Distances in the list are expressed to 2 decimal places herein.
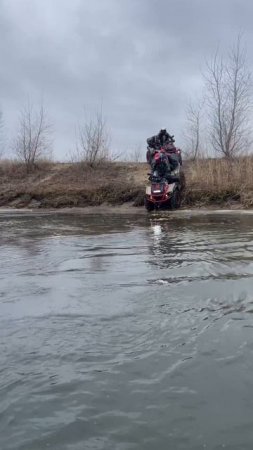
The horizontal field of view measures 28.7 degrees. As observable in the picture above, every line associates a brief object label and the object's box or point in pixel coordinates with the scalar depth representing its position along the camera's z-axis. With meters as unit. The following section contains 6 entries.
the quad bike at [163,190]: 16.83
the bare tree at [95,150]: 26.09
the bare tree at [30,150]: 27.52
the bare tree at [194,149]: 25.20
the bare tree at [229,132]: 23.58
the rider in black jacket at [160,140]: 17.50
